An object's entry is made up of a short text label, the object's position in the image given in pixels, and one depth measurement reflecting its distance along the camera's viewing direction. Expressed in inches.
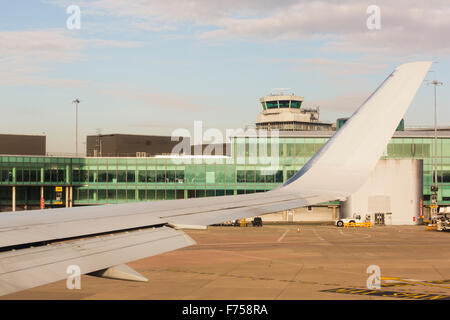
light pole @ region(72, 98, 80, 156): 4092.0
